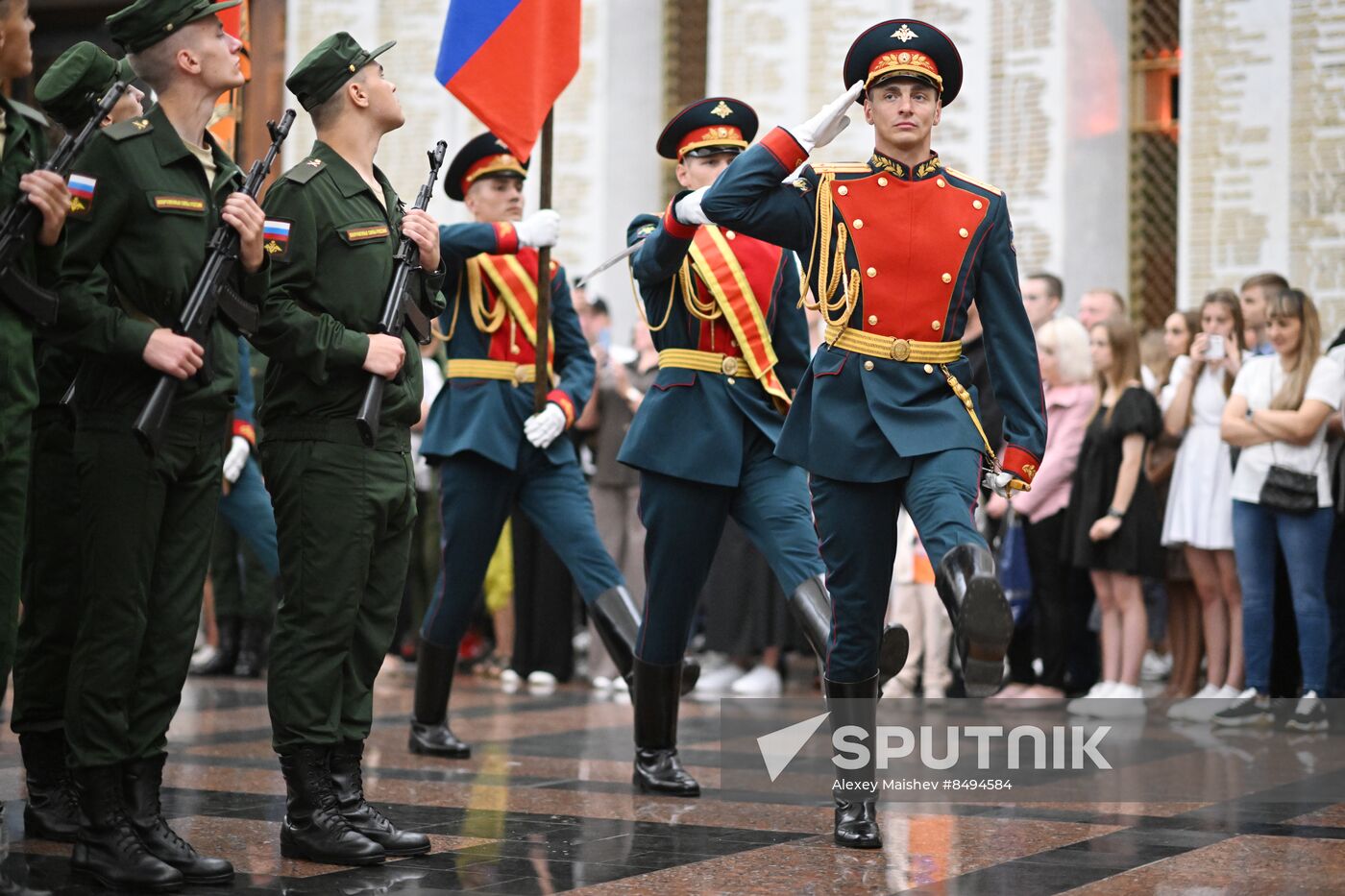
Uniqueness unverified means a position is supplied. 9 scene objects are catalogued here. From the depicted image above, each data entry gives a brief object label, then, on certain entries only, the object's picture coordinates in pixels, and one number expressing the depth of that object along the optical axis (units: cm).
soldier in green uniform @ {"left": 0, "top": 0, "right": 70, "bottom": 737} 874
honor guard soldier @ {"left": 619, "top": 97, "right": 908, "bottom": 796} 1252
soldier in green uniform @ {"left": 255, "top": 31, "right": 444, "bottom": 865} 995
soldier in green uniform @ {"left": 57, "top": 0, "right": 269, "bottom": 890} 929
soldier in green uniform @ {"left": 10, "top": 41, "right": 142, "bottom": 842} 1057
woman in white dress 1920
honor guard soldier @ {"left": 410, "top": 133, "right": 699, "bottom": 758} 1417
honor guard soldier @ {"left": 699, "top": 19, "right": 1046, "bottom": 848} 1051
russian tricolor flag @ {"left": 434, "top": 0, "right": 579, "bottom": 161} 1408
